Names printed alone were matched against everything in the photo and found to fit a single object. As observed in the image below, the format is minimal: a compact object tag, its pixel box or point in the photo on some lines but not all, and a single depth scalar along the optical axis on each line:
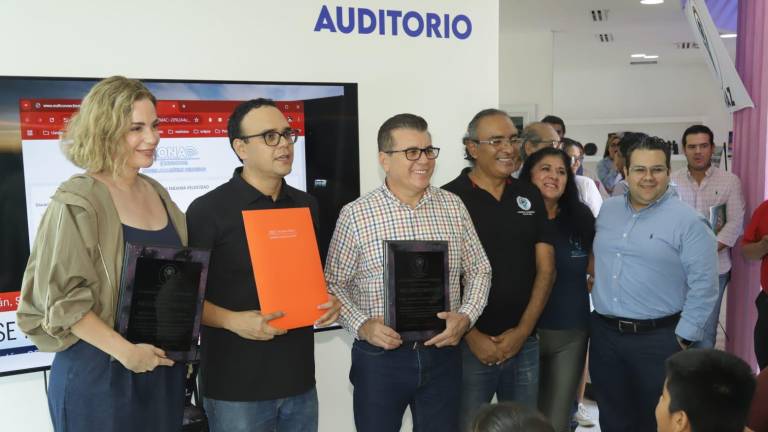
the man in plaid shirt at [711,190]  4.77
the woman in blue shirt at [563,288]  3.23
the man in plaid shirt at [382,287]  2.62
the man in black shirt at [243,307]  2.28
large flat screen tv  2.70
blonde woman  1.81
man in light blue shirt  2.92
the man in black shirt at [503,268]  2.95
